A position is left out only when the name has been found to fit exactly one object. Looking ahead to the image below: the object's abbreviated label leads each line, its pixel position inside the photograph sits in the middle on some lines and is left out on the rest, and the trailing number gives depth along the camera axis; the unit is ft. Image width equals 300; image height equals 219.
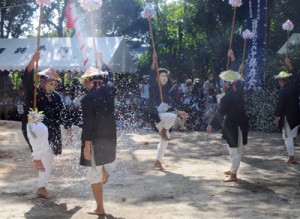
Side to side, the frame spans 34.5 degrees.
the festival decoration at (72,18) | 48.55
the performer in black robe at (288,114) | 32.76
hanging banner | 54.24
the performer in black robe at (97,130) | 19.61
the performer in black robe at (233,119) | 27.35
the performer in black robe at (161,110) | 30.17
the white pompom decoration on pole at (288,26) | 45.42
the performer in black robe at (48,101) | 23.91
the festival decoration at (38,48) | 23.60
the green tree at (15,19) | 100.78
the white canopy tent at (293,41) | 58.84
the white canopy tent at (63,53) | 65.00
